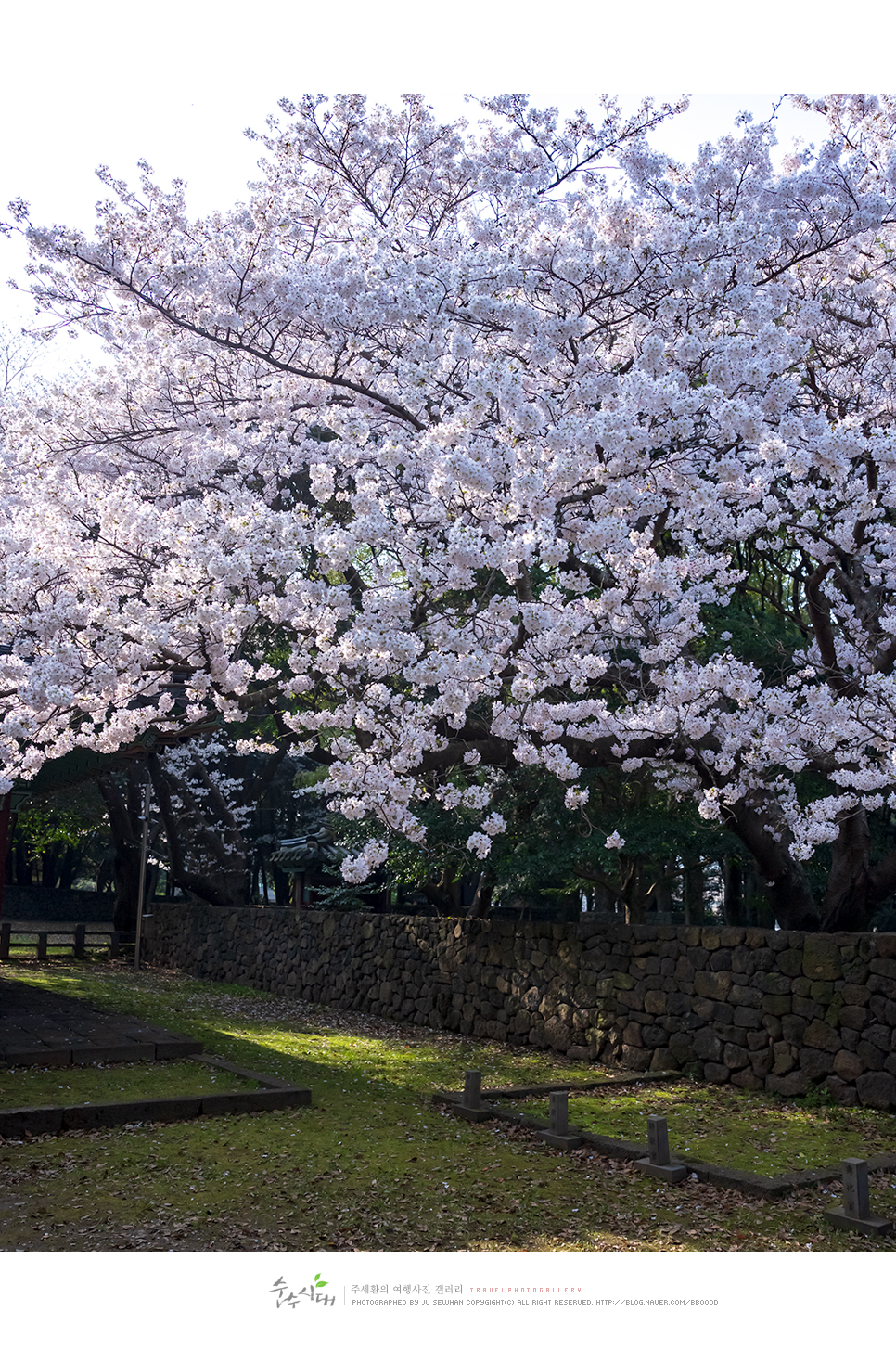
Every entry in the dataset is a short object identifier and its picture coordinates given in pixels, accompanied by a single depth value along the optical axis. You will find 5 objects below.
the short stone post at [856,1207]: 4.79
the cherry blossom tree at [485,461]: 6.45
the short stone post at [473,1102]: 7.25
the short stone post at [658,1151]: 5.82
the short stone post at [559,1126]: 6.45
